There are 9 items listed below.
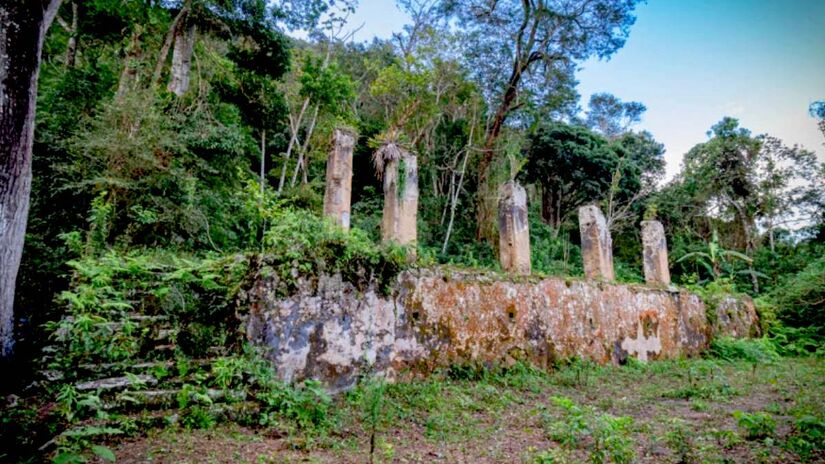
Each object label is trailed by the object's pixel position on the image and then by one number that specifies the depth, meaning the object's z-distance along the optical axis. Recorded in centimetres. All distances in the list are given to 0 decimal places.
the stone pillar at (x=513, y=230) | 825
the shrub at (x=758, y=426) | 355
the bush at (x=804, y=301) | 1125
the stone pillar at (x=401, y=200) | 766
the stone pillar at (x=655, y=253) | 1042
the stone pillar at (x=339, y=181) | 759
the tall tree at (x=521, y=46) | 1404
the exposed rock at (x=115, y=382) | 362
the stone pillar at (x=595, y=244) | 920
